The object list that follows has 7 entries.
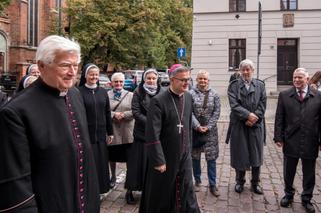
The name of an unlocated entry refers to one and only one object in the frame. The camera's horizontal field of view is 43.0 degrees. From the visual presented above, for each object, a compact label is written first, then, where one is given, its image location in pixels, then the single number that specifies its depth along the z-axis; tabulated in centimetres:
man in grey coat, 652
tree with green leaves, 3256
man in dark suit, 571
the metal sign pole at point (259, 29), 1124
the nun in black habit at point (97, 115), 596
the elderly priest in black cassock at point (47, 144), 241
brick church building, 3631
